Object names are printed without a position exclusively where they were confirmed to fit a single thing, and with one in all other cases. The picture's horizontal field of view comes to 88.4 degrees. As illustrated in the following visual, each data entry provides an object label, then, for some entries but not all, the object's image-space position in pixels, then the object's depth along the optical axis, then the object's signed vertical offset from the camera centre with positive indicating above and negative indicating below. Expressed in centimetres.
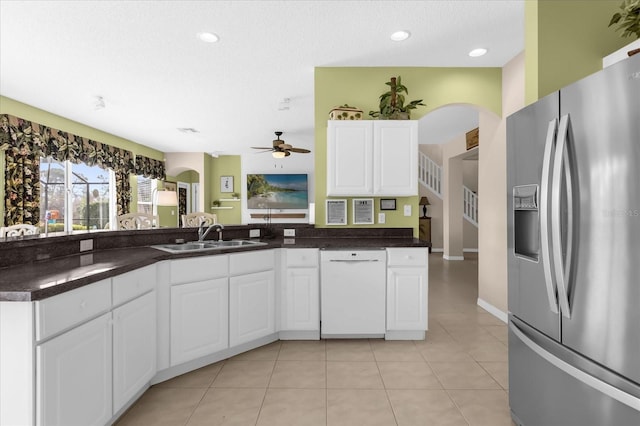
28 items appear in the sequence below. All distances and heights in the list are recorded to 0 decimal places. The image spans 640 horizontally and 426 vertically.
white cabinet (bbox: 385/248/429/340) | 295 -68
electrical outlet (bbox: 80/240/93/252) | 231 -22
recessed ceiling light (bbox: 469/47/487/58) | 317 +158
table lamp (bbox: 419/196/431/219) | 847 +25
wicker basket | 326 +100
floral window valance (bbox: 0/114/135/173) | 438 +111
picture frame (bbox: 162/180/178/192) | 861 +77
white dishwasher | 295 -69
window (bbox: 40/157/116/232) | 526 +39
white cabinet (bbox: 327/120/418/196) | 319 +57
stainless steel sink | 279 -27
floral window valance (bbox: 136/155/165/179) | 744 +111
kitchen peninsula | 128 -56
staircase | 866 +95
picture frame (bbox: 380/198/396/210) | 353 +10
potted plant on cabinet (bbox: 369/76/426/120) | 327 +109
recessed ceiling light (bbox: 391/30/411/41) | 282 +156
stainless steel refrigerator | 112 -15
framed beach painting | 896 +63
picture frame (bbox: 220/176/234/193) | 931 +85
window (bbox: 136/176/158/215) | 791 +52
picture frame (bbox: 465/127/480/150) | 612 +144
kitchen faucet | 300 -15
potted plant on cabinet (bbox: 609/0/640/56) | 157 +95
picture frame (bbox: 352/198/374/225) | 352 +3
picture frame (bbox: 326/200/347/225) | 354 +2
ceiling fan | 587 +117
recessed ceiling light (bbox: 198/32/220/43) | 284 +155
